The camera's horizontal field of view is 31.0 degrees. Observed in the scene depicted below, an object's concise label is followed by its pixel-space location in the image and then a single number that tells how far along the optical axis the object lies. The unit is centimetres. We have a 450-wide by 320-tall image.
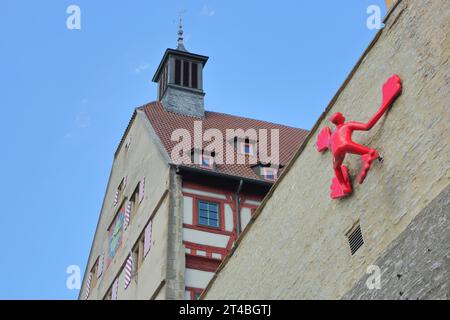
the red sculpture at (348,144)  1333
